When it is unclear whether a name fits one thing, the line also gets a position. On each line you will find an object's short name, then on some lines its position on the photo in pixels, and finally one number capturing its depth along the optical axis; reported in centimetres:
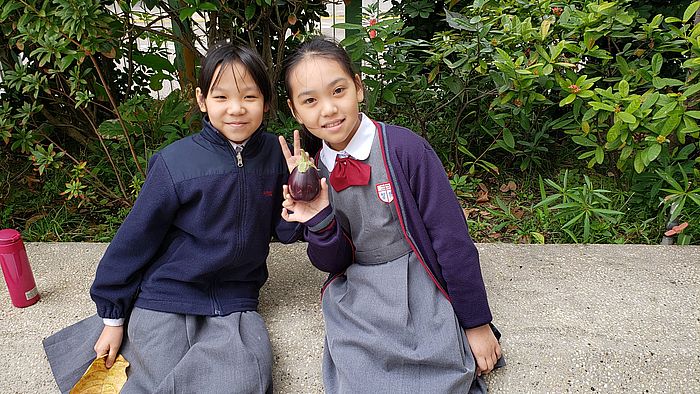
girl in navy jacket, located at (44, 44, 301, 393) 174
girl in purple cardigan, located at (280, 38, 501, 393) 169
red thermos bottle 208
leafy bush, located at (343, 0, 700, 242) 250
